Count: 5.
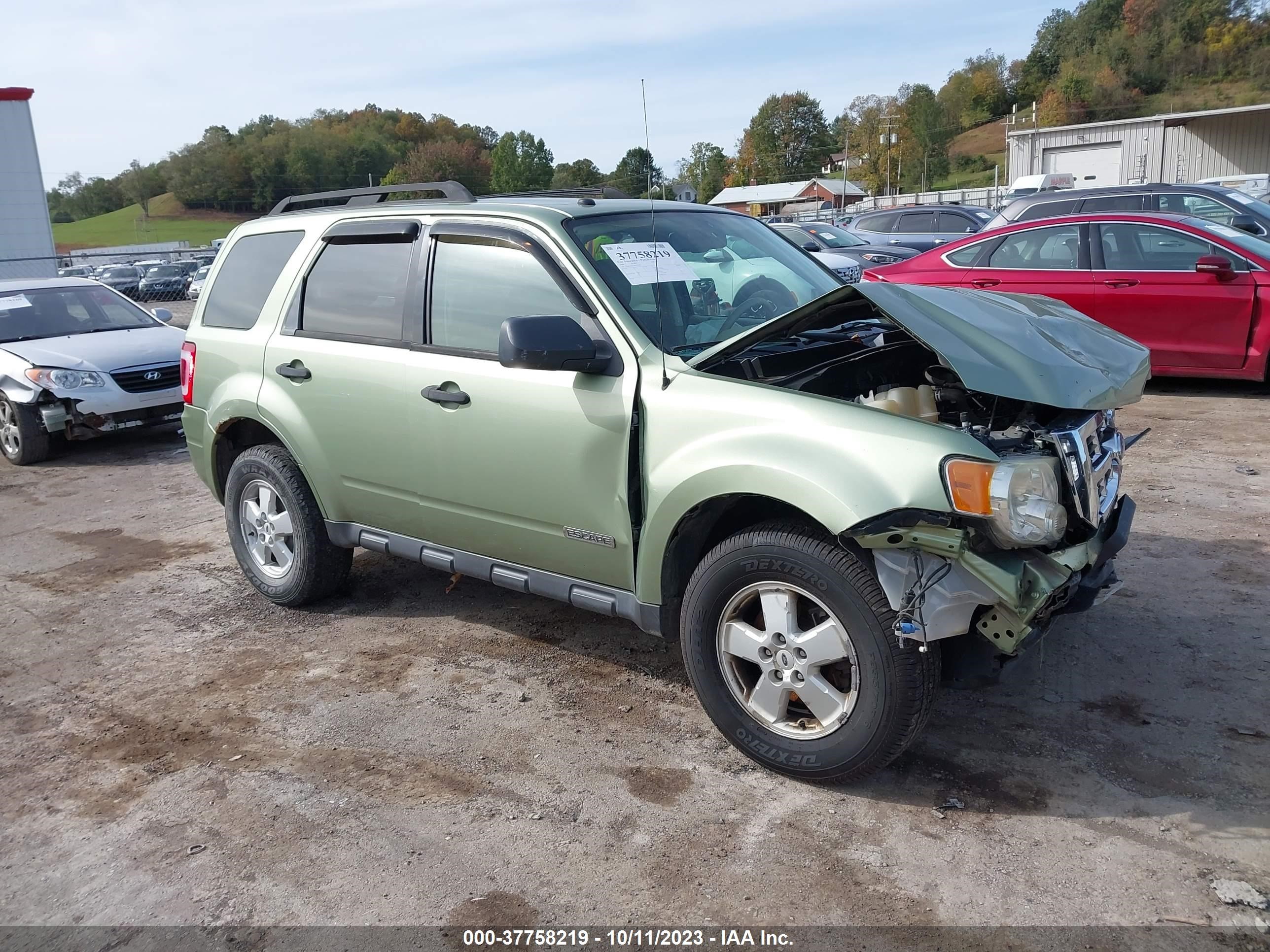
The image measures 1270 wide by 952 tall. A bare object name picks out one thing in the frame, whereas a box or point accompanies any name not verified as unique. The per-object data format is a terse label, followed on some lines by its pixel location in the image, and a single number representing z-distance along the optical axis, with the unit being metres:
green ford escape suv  3.10
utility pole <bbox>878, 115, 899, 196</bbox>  84.06
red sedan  8.45
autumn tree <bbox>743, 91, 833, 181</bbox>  105.56
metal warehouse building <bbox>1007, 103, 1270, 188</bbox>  40.31
